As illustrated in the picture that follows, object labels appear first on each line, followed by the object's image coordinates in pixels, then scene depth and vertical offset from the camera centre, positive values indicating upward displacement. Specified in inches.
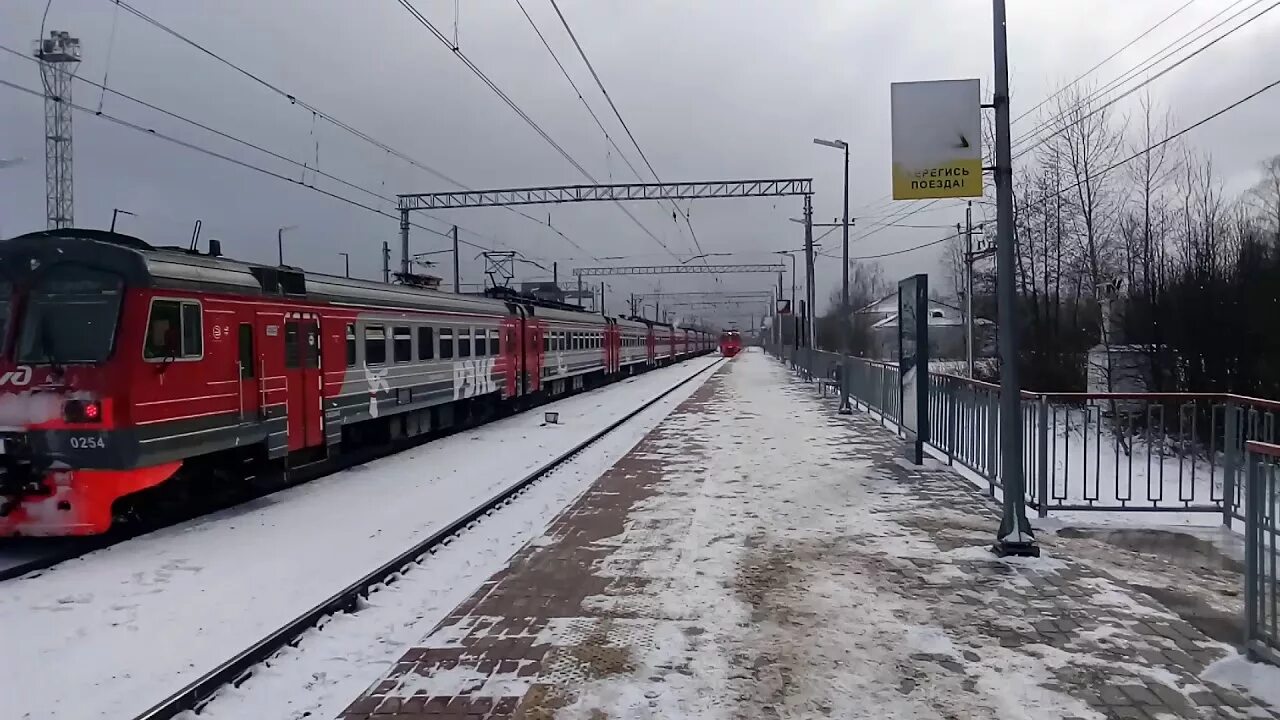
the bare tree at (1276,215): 757.1 +103.9
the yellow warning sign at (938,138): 310.5 +66.1
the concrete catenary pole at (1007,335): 286.8 -2.5
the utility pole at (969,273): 952.3 +63.3
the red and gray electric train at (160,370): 309.3 -12.0
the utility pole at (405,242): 1055.4 +115.2
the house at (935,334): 2149.4 -14.8
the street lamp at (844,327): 839.1 +3.6
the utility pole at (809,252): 1381.6 +122.9
